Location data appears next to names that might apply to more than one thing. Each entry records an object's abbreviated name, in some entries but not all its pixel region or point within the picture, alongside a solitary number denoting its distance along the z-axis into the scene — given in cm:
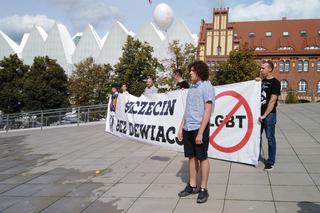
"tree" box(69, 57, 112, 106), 3013
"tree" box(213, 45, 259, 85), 2788
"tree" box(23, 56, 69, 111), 2978
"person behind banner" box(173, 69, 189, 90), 581
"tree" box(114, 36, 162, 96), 2294
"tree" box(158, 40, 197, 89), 2444
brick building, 4379
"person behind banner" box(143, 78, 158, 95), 769
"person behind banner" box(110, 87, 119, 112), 886
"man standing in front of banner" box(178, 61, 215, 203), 356
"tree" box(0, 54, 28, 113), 3029
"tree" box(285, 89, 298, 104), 2640
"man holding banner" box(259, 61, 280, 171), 466
